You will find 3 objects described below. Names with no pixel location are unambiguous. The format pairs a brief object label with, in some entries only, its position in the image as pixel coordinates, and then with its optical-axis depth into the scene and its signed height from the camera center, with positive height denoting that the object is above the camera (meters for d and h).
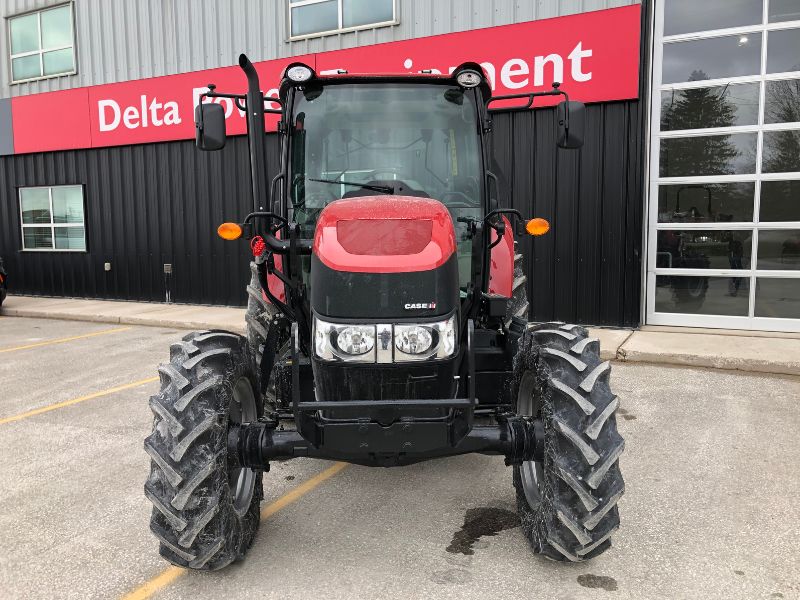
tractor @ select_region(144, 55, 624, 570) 2.77 -0.65
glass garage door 8.66 +0.79
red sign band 8.72 +2.43
